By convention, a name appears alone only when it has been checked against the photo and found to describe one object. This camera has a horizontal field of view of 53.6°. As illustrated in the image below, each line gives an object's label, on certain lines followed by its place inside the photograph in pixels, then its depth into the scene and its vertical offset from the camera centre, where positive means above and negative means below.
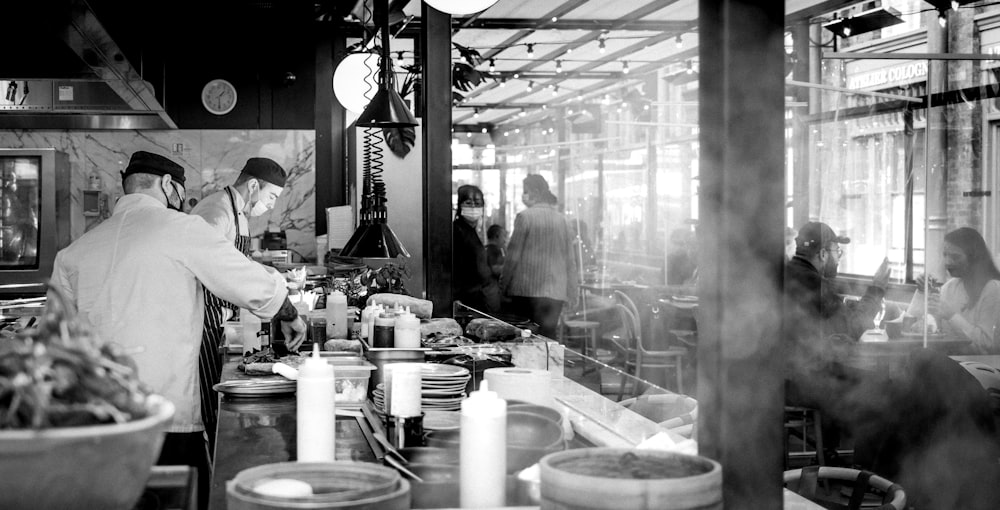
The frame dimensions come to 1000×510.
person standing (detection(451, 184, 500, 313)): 8.55 -0.12
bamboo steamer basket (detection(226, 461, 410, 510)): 1.45 -0.37
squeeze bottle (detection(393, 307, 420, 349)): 4.05 -0.35
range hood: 4.25 +1.00
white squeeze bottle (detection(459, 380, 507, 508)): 1.72 -0.36
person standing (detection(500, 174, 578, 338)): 8.77 -0.13
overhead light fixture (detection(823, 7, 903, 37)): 7.70 +1.80
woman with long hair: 6.07 -0.25
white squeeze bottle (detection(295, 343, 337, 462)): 2.01 -0.33
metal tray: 3.18 -0.45
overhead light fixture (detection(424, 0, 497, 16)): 3.66 +0.90
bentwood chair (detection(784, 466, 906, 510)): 2.79 -0.72
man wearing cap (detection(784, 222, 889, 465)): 5.79 -0.57
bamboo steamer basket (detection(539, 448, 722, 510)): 1.45 -0.36
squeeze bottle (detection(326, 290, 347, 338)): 4.50 -0.32
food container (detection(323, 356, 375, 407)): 3.07 -0.43
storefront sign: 9.35 +1.70
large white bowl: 1.11 -0.25
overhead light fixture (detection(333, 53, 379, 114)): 6.75 +1.14
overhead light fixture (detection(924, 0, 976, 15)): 7.45 +1.83
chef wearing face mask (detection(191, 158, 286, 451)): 6.23 +0.31
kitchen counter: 2.29 -0.49
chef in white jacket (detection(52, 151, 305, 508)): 3.82 -0.15
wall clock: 10.62 +1.62
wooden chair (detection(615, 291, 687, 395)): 8.34 -0.93
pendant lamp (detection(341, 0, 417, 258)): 4.94 +0.29
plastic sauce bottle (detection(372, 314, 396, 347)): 4.10 -0.35
